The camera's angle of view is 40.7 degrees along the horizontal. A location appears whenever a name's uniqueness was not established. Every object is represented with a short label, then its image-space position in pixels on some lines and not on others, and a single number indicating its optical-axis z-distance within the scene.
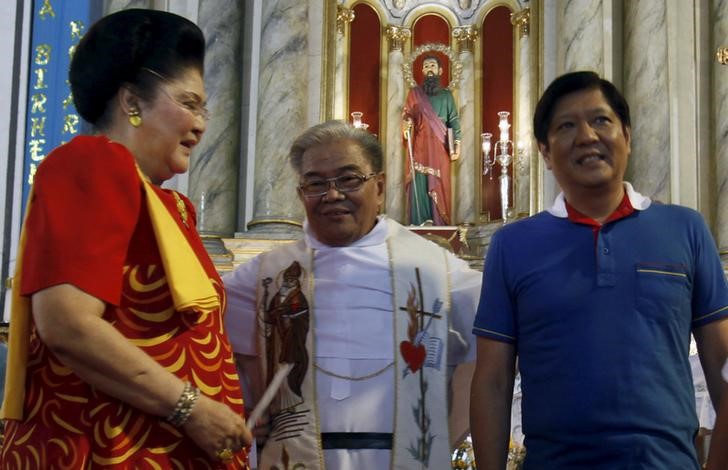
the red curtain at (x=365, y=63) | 10.28
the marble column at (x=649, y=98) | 8.23
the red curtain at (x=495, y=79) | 9.95
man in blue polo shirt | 2.09
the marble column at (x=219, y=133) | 8.69
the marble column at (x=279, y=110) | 8.51
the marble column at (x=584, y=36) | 8.65
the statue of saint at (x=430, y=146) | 9.70
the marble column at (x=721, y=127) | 8.09
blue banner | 8.33
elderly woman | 1.80
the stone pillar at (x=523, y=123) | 9.43
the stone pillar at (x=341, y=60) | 9.98
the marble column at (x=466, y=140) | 10.00
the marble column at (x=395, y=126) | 10.00
